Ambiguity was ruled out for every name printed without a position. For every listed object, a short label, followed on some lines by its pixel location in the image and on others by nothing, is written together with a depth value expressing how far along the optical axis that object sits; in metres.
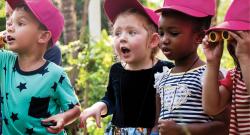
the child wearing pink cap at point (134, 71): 4.12
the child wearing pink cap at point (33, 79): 4.09
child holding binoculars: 3.15
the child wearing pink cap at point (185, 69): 3.59
